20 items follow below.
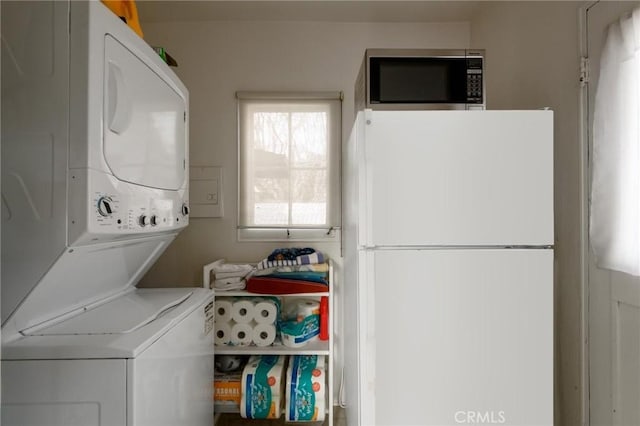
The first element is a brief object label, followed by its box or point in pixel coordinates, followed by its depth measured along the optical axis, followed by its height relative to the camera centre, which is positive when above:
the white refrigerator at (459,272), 1.27 -0.19
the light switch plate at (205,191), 2.34 +0.16
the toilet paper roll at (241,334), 2.01 -0.66
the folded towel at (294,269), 2.05 -0.30
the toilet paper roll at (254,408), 1.94 -1.03
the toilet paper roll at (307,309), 2.11 -0.55
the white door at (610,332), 1.20 -0.40
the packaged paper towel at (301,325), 2.02 -0.62
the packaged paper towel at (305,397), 1.94 -0.97
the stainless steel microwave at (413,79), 1.55 +0.59
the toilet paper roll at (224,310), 2.02 -0.53
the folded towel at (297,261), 2.05 -0.26
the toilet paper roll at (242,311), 2.02 -0.53
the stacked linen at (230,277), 2.01 -0.34
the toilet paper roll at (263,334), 2.02 -0.66
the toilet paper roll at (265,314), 2.02 -0.55
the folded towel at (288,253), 2.08 -0.22
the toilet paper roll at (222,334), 2.01 -0.65
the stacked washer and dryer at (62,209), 0.99 +0.02
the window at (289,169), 2.36 +0.30
